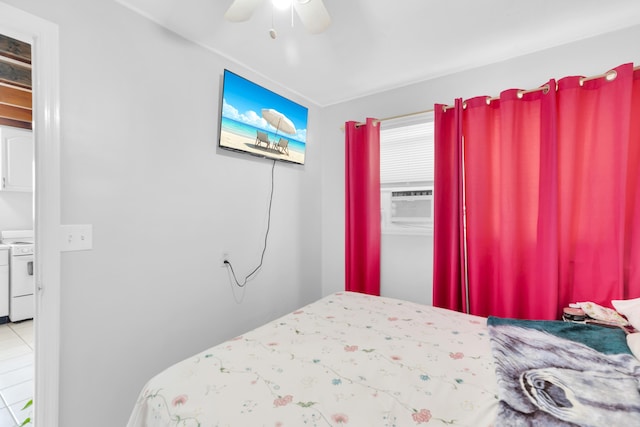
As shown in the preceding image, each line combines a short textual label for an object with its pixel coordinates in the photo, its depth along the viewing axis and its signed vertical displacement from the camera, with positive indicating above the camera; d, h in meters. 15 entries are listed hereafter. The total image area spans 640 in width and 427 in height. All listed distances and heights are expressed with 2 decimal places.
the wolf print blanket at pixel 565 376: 0.80 -0.60
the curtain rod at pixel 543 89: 1.64 +0.83
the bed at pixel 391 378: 0.84 -0.63
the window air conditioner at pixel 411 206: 2.45 +0.05
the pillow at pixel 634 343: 1.10 -0.55
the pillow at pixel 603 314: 1.51 -0.58
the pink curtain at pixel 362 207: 2.61 +0.04
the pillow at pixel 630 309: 1.35 -0.51
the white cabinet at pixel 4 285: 3.17 -0.87
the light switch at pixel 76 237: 1.35 -0.14
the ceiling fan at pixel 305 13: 1.24 +0.93
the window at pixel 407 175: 2.44 +0.34
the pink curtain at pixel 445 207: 2.15 +0.04
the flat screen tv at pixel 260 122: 2.02 +0.74
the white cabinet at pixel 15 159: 3.34 +0.63
